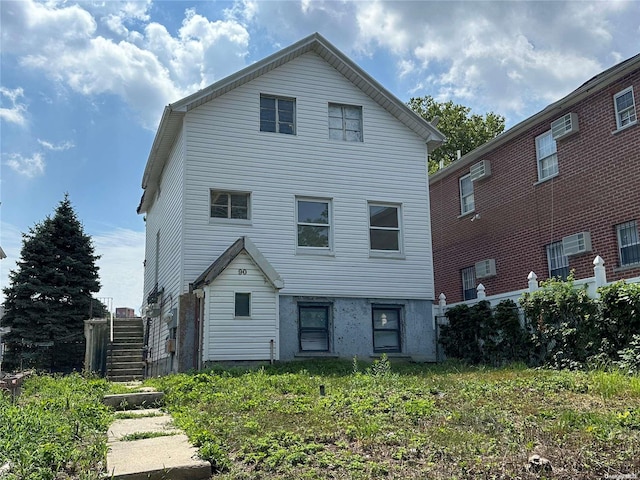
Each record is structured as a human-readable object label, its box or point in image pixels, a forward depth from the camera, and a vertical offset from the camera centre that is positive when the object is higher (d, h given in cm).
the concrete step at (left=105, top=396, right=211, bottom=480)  517 -94
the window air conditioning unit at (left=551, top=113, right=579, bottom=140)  1570 +557
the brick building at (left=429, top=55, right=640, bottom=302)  1430 +399
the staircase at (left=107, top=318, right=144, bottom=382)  1702 -1
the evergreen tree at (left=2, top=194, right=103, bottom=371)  2491 +227
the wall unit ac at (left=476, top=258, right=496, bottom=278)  1864 +230
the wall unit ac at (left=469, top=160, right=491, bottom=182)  1922 +543
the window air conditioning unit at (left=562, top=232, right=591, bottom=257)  1514 +244
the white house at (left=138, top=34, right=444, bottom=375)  1409 +328
